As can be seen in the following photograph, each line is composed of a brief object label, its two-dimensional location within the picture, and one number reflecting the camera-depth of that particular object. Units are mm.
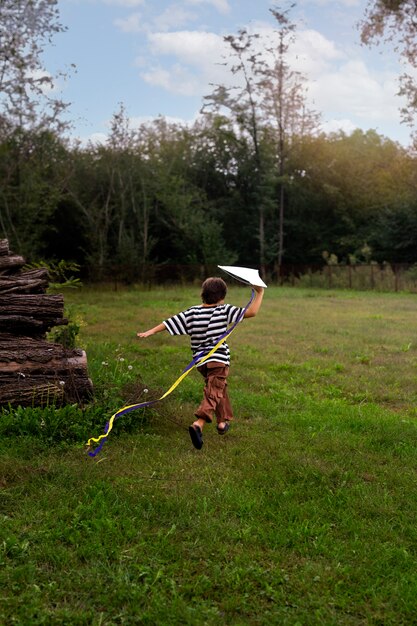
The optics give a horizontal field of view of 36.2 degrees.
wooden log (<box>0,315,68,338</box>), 6520
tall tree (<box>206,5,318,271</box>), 35819
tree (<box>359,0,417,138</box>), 22844
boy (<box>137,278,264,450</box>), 5434
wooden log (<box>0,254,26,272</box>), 7289
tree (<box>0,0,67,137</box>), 22156
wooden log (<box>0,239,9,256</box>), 7395
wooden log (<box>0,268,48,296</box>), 6805
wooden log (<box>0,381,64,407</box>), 5922
